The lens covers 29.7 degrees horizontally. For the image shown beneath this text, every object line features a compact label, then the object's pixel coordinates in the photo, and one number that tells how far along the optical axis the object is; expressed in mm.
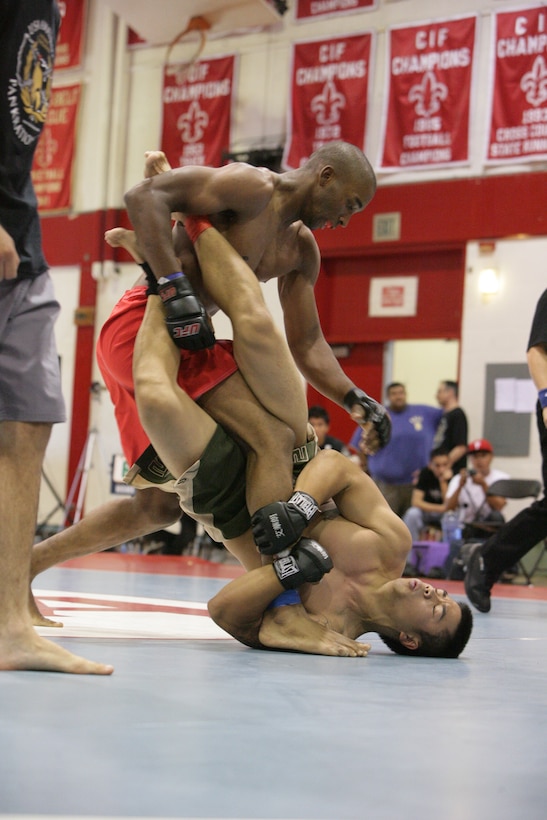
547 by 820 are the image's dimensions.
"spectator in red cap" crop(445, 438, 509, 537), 8336
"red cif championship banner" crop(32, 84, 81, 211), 12938
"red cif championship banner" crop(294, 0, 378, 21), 10891
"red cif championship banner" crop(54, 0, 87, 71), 12930
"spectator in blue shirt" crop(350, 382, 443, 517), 9498
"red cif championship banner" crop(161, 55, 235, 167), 11797
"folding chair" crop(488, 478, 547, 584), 7840
